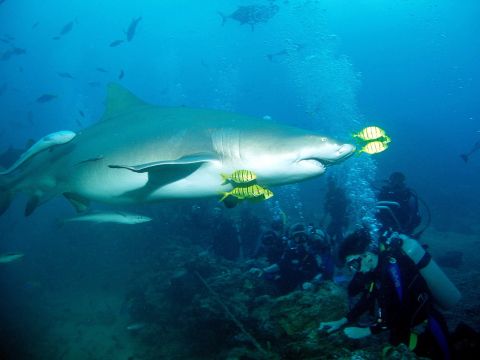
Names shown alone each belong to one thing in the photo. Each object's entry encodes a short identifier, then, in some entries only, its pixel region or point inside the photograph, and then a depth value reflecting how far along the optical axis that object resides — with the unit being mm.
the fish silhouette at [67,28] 19356
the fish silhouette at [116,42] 19262
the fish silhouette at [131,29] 13608
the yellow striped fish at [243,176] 3180
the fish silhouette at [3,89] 24903
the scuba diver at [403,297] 3113
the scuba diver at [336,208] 11621
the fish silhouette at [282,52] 22434
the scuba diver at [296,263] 5828
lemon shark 3094
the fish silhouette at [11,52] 19620
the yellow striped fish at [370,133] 5402
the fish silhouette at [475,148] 10477
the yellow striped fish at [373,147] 5473
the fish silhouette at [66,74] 19734
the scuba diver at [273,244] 6527
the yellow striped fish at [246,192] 3352
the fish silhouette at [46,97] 15195
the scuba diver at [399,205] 6590
